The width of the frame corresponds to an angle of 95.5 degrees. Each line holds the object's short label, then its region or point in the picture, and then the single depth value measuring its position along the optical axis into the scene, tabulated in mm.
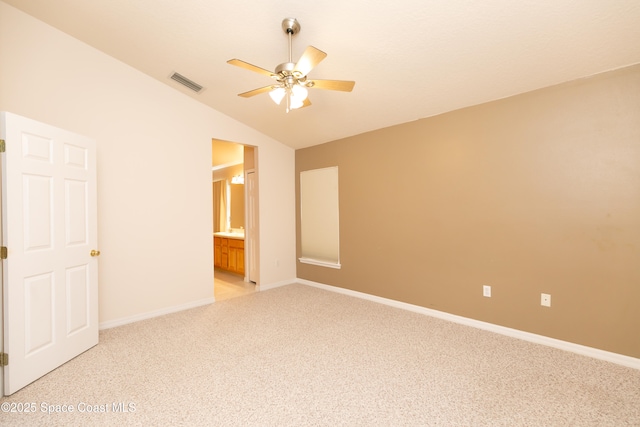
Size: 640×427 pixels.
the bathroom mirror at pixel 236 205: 6860
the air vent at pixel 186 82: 3610
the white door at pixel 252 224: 5020
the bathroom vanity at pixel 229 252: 5766
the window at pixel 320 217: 4816
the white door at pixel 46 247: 2152
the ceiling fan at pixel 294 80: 2062
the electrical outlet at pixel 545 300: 2838
